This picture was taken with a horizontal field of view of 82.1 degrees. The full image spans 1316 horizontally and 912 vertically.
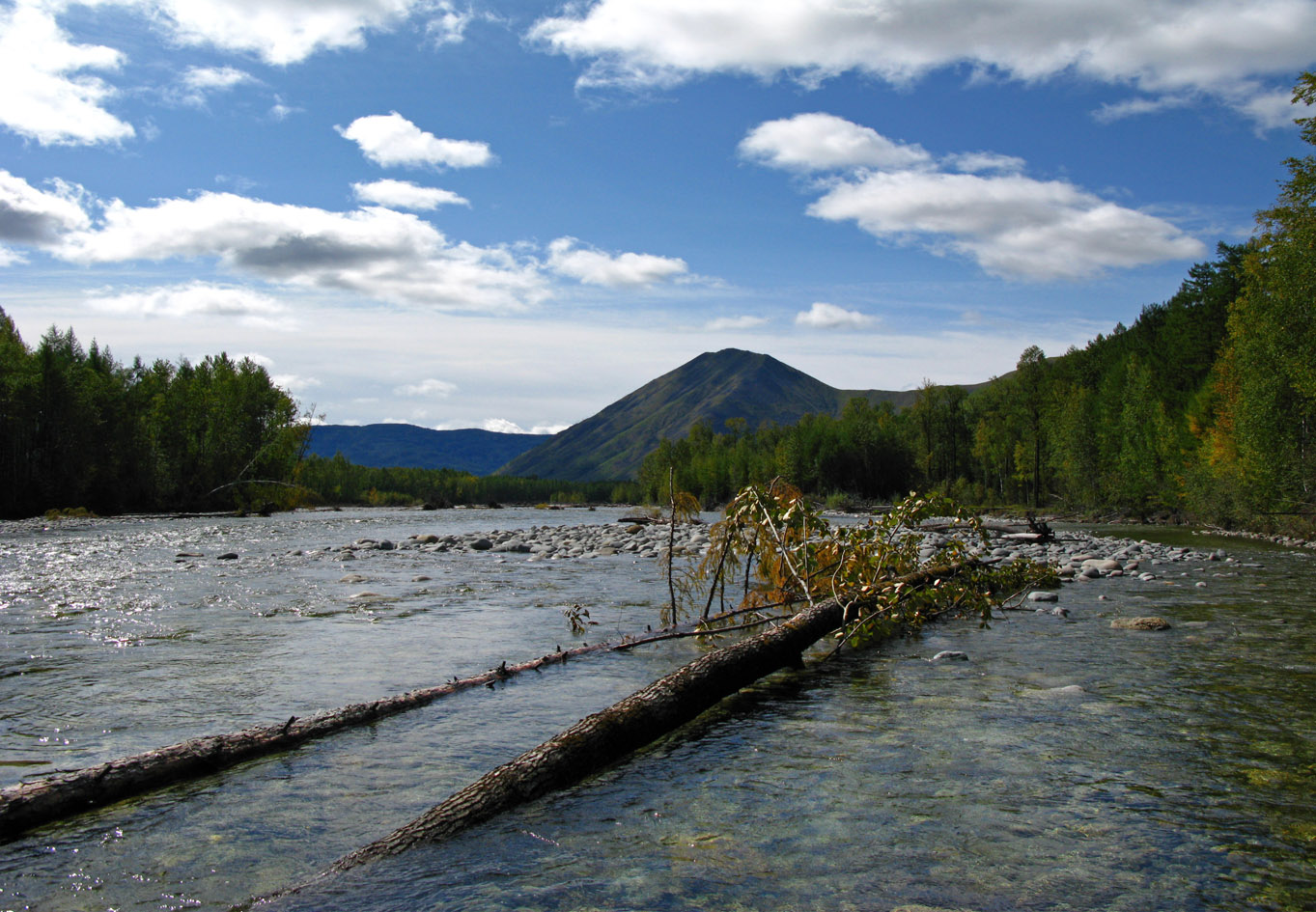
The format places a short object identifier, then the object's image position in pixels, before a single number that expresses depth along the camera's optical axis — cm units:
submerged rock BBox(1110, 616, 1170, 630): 1110
